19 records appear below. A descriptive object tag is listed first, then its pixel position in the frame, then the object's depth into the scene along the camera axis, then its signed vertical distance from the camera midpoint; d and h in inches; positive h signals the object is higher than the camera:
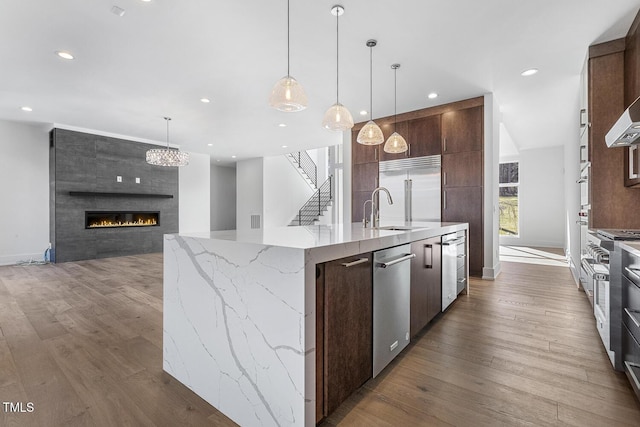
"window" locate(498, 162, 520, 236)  356.8 +16.4
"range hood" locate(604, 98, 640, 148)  74.6 +22.4
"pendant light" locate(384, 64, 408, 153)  152.9 +36.0
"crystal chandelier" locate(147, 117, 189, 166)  233.1 +44.6
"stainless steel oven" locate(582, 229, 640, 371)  72.8 -20.2
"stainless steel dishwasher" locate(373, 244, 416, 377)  70.1 -23.1
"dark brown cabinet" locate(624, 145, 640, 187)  105.8 +17.1
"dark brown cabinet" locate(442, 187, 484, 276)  188.9 -0.4
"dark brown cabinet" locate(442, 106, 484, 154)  191.0 +54.8
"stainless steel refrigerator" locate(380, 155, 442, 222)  209.3 +18.6
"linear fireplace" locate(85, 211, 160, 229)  263.6 -6.1
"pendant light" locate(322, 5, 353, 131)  117.8 +37.6
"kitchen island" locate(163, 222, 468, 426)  49.9 -20.4
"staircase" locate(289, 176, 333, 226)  409.1 +10.9
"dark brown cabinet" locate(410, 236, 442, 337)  89.4 -23.2
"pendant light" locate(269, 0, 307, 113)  95.6 +38.5
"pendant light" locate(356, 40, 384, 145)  137.4 +36.3
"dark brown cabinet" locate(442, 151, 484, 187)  191.0 +28.8
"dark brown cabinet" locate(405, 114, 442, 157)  208.1 +54.8
